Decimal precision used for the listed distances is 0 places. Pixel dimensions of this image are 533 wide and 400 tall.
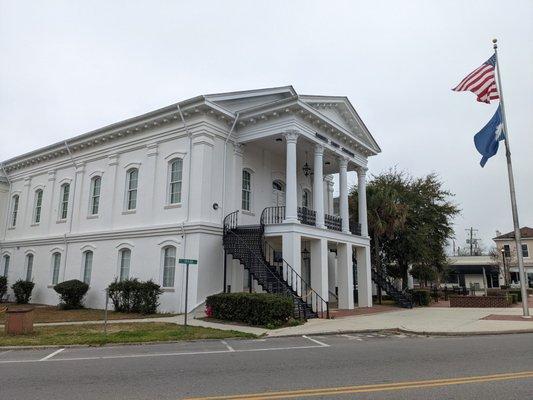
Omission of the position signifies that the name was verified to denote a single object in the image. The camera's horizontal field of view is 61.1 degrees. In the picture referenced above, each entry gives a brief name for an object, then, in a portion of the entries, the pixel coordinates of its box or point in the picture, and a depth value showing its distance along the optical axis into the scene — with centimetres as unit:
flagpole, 1672
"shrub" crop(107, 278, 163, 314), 1841
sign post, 1304
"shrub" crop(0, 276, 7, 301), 2694
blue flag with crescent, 1741
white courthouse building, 1886
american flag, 1719
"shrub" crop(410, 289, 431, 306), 2658
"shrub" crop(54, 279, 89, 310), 2123
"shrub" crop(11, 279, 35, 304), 2497
